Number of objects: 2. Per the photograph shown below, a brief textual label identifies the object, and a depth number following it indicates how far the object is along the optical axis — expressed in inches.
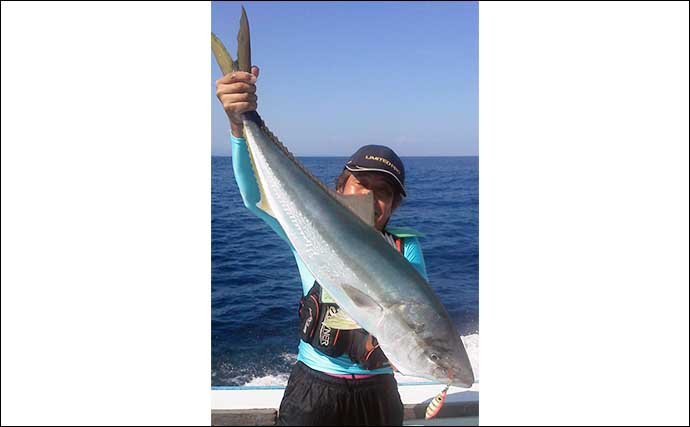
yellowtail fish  47.1
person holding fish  57.0
